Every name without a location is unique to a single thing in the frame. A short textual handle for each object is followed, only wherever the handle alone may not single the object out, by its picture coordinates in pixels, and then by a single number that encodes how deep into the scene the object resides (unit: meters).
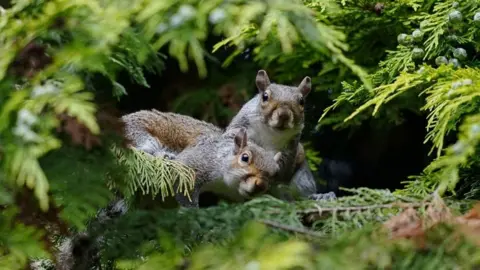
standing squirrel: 5.43
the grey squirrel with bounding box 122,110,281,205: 4.93
